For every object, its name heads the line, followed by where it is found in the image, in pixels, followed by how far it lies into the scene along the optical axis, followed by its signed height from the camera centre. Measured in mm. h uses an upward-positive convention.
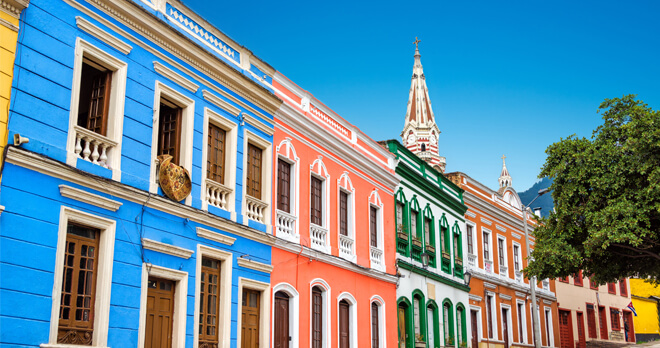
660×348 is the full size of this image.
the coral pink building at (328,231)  15711 +3150
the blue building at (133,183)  9734 +2808
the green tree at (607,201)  19000 +4346
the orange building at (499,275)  26938 +3378
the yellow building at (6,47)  9551 +4234
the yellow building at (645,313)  43125 +2810
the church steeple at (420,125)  63281 +21108
